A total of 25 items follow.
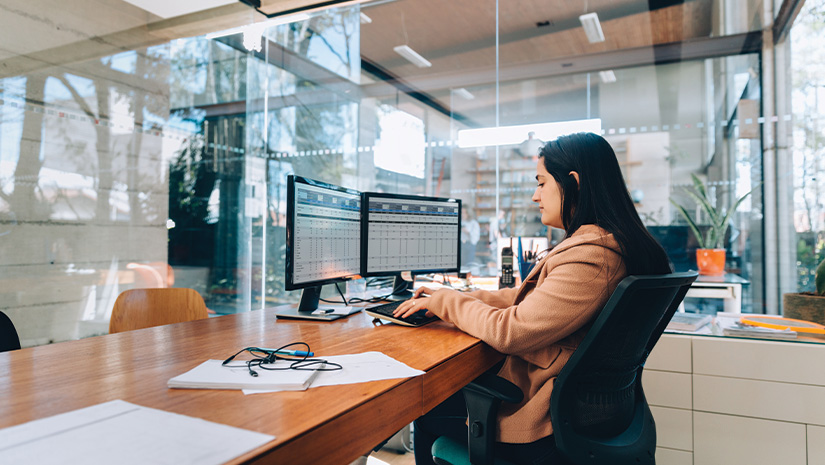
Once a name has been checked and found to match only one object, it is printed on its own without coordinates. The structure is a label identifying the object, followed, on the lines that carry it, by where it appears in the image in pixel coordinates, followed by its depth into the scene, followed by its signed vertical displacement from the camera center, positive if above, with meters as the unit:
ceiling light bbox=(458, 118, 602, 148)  4.07 +0.93
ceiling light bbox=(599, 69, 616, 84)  5.04 +1.71
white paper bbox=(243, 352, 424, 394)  0.87 -0.25
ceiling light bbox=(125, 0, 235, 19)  3.42 +1.67
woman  1.13 -0.11
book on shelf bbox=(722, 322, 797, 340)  1.71 -0.32
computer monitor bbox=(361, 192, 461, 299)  1.99 +0.02
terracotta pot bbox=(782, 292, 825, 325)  1.90 -0.25
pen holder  2.63 -0.14
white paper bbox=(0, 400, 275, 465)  0.54 -0.24
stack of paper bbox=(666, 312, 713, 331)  1.91 -0.31
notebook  0.82 -0.24
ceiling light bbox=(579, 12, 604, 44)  4.73 +2.13
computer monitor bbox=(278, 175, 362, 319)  1.53 +0.01
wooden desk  0.67 -0.26
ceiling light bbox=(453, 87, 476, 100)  5.62 +1.70
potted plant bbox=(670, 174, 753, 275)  3.66 -0.06
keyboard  1.46 -0.23
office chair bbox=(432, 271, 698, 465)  1.07 -0.35
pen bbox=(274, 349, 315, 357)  1.02 -0.24
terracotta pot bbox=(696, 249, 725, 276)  3.65 -0.14
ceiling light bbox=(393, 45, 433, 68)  5.67 +2.17
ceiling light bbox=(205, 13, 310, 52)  4.49 +1.93
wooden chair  1.76 -0.26
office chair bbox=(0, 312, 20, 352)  1.33 -0.27
